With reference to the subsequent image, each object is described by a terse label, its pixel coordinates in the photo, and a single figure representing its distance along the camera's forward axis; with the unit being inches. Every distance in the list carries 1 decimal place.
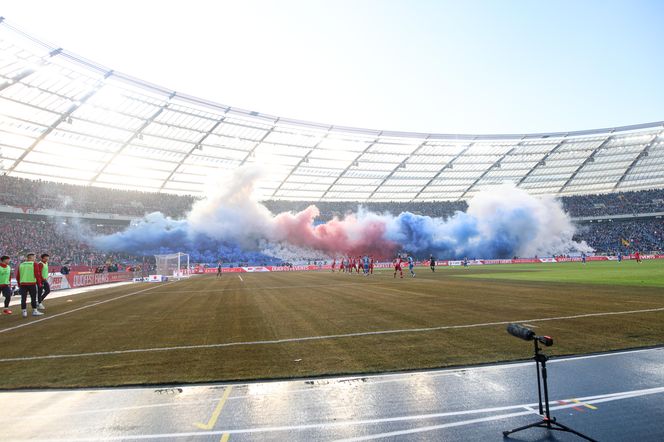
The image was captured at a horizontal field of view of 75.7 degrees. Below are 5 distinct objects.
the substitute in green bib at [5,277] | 539.5
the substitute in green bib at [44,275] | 573.4
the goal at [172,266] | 1681.8
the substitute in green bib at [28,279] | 546.0
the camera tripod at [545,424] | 156.6
